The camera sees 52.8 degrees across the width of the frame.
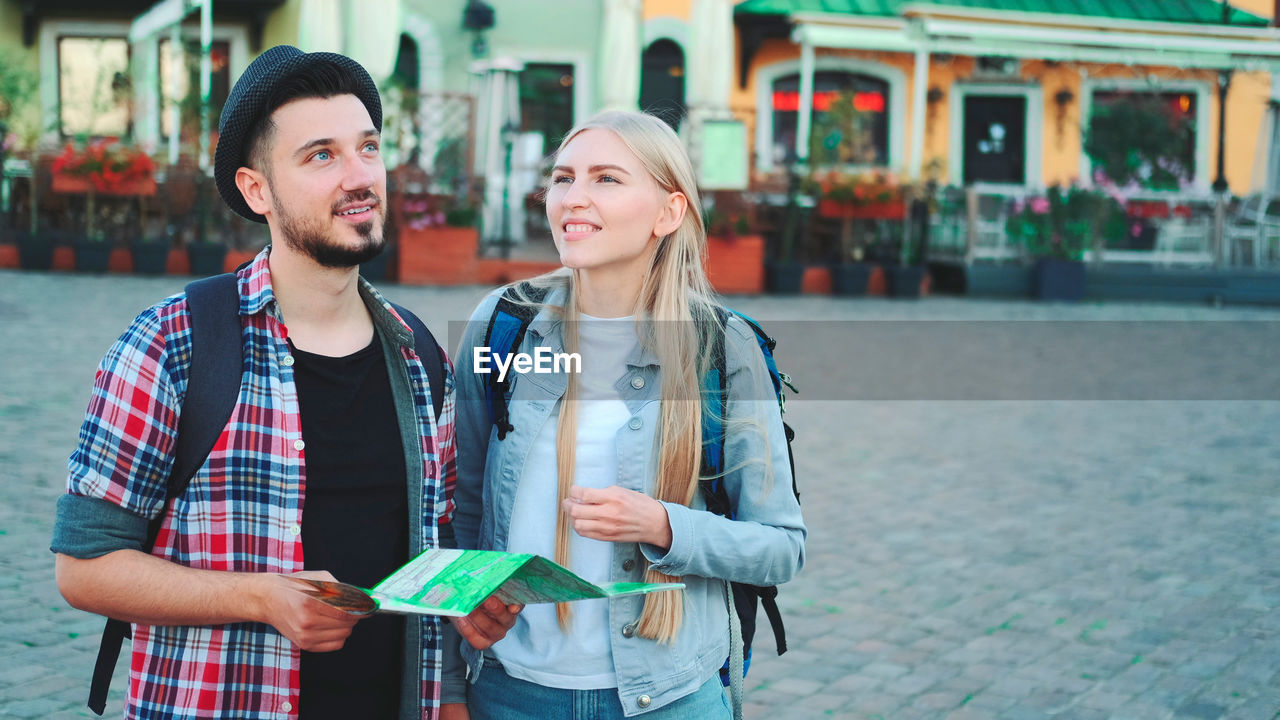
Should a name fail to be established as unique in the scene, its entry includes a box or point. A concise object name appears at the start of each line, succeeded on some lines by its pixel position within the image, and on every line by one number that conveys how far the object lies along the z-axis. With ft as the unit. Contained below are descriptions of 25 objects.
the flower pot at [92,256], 47.88
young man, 5.87
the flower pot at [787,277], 52.26
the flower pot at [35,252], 47.88
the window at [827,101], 66.95
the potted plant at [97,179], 47.52
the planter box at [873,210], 54.19
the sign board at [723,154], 51.72
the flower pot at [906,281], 53.36
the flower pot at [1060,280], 55.11
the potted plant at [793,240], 52.47
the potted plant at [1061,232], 55.36
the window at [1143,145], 61.87
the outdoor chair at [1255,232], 62.95
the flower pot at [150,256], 47.52
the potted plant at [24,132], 47.98
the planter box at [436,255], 48.88
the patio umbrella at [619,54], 57.00
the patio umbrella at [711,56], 54.85
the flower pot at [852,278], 53.47
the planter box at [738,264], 51.78
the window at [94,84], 56.44
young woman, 6.73
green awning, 62.28
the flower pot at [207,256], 47.75
